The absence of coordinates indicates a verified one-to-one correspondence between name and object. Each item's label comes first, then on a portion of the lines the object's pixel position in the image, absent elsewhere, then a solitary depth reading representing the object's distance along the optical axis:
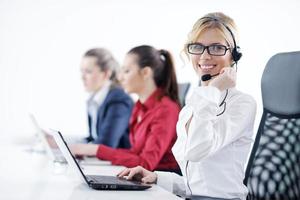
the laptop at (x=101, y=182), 1.85
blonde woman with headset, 1.81
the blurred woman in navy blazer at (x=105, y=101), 3.27
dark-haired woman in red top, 2.69
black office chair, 2.22
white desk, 1.75
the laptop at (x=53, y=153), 2.59
